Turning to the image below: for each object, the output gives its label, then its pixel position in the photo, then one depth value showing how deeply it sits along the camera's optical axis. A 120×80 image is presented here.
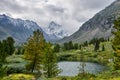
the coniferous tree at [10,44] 82.25
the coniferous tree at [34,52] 41.64
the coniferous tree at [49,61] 37.29
